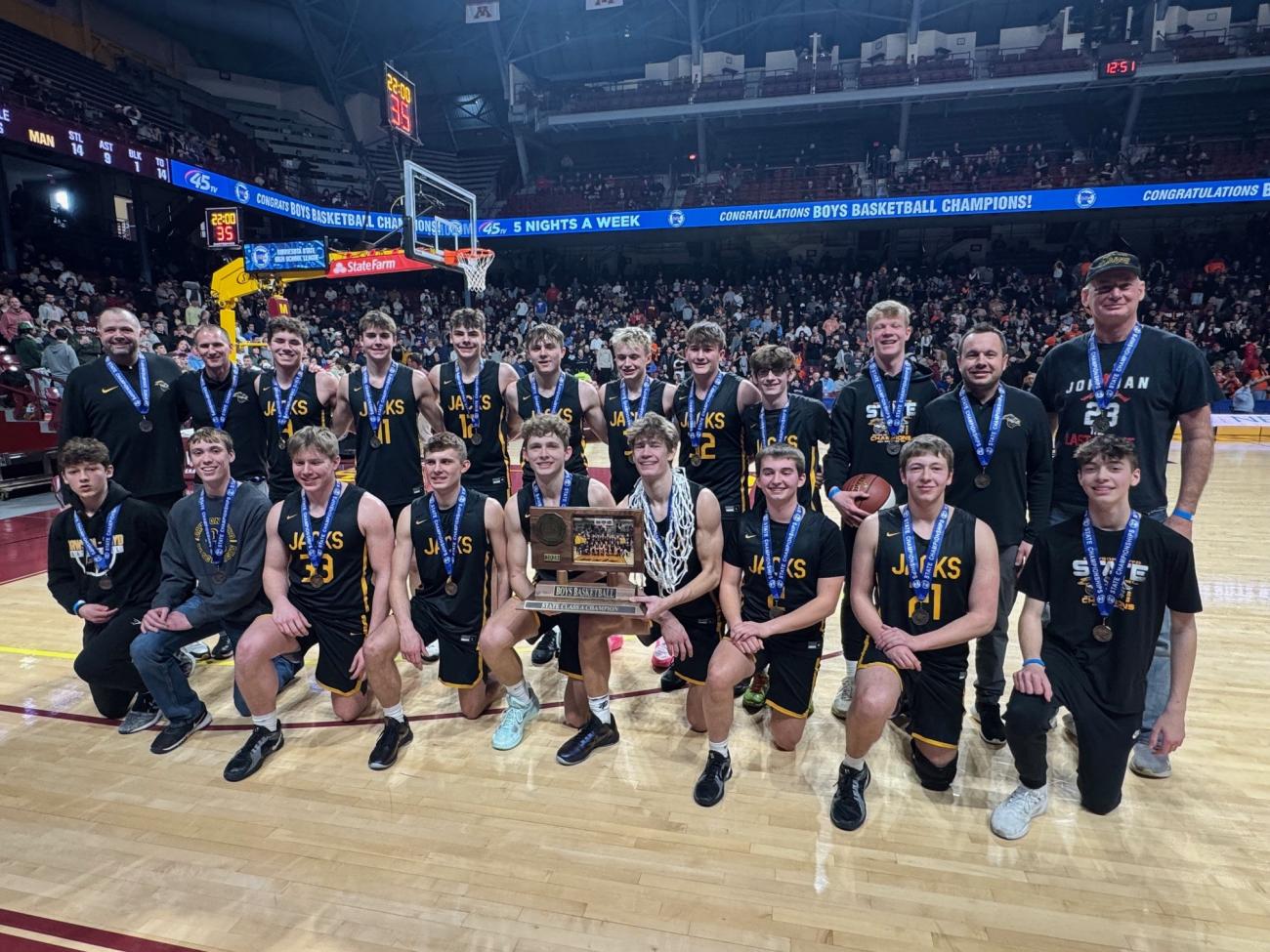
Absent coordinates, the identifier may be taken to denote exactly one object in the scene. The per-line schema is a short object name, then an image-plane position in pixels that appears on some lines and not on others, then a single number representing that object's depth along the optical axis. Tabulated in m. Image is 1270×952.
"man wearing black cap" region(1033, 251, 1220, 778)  2.99
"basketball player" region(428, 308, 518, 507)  4.56
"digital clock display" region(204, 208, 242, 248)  14.34
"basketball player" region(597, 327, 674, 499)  4.17
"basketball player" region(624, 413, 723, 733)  3.28
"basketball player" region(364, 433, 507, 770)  3.54
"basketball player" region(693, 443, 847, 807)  3.06
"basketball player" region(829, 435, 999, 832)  2.87
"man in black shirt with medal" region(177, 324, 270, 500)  4.36
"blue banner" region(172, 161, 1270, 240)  17.39
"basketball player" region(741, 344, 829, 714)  3.65
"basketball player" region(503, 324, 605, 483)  4.43
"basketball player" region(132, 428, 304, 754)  3.54
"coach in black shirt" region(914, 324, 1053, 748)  3.17
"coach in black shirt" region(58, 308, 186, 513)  4.14
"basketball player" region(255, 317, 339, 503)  4.33
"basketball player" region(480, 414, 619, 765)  3.38
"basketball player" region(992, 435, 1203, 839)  2.70
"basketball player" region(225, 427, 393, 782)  3.46
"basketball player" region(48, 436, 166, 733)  3.59
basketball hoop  13.92
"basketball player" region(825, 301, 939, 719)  3.48
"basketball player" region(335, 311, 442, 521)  4.36
